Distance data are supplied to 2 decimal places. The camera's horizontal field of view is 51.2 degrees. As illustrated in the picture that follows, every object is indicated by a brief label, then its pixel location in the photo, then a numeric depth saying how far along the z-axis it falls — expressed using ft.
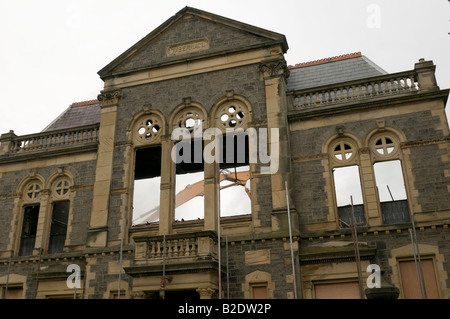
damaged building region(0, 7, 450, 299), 50.39
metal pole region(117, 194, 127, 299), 53.05
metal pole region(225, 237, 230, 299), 51.43
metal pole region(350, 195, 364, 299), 45.68
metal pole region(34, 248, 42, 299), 57.67
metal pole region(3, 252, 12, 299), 59.11
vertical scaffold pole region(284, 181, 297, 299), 48.64
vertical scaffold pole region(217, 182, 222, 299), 48.21
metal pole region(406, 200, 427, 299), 45.62
